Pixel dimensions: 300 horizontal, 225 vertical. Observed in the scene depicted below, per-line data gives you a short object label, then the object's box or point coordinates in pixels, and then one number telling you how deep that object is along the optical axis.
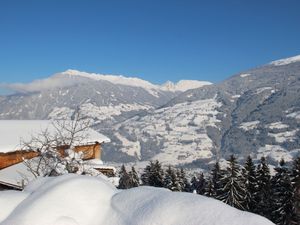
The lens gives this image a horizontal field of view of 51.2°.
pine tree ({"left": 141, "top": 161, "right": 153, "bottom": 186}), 42.60
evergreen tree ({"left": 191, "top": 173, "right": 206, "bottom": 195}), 44.07
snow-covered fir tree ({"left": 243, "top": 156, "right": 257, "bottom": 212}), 33.27
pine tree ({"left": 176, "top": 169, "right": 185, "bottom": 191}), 37.55
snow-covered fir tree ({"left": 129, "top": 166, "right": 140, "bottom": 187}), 43.12
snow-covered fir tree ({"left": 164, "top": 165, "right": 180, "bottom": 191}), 36.22
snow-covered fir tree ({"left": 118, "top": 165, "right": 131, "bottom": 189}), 36.08
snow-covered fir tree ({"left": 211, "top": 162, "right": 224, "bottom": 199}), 35.88
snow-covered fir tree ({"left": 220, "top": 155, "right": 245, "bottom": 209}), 30.39
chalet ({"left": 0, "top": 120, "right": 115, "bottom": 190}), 20.65
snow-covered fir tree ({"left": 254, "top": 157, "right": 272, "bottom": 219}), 31.35
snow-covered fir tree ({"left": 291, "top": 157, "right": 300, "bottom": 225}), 27.74
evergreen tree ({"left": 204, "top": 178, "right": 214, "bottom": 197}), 36.91
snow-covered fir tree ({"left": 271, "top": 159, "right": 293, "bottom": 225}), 28.89
